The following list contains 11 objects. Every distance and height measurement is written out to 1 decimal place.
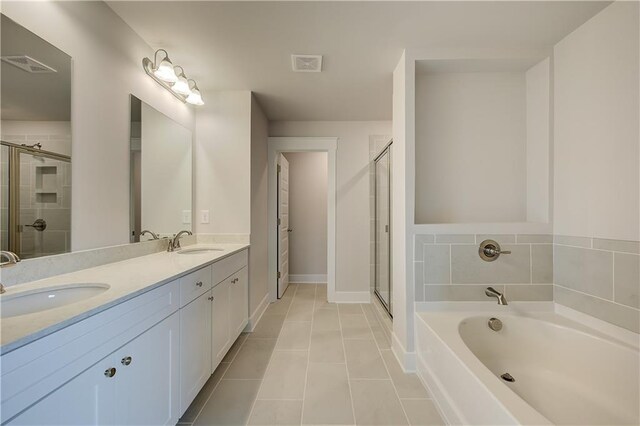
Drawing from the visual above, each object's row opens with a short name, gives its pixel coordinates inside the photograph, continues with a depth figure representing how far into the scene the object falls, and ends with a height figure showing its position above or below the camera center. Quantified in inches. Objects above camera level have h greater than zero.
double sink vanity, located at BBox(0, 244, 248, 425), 25.3 -17.3
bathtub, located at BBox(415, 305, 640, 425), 42.9 -32.1
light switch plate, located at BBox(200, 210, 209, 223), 95.8 -1.2
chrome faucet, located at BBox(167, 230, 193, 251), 78.5 -9.4
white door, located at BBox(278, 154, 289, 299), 131.8 -5.5
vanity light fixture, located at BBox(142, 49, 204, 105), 69.5 +39.1
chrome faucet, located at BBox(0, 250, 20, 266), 37.2 -6.7
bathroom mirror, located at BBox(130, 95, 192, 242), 67.3 +12.0
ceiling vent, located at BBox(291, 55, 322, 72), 74.2 +45.3
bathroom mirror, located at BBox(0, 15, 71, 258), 39.2 +11.3
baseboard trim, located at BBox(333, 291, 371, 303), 127.4 -41.1
